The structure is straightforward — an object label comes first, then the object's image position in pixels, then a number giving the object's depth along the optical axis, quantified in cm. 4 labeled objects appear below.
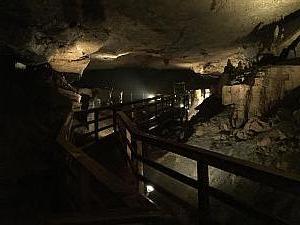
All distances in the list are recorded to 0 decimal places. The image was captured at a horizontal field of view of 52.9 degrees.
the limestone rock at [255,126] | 911
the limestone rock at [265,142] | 839
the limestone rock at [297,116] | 877
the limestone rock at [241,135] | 920
